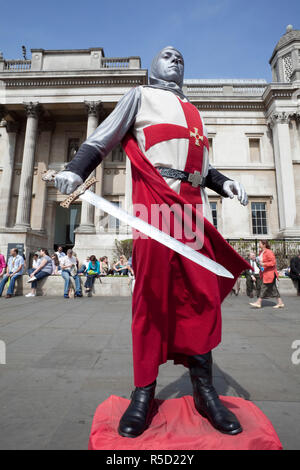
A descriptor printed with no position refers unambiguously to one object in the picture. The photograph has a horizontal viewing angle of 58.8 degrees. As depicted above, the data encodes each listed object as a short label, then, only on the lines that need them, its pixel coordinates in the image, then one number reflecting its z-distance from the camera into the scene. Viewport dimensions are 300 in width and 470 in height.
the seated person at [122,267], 10.56
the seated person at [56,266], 9.33
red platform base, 1.17
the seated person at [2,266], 8.64
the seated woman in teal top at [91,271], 8.26
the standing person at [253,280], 7.95
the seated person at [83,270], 8.86
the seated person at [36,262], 8.84
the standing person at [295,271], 8.53
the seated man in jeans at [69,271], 8.05
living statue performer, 1.38
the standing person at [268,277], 6.38
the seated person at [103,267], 10.38
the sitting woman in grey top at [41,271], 8.14
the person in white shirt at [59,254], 10.41
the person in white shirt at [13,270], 8.07
